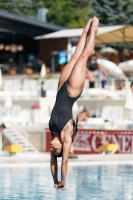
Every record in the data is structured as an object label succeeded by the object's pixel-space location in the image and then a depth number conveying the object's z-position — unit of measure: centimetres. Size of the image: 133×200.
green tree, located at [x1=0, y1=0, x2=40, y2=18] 6175
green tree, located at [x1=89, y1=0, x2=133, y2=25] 4531
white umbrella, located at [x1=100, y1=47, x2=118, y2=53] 3303
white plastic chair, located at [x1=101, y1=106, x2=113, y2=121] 2292
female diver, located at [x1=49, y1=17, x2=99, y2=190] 852
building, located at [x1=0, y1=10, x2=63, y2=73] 3425
